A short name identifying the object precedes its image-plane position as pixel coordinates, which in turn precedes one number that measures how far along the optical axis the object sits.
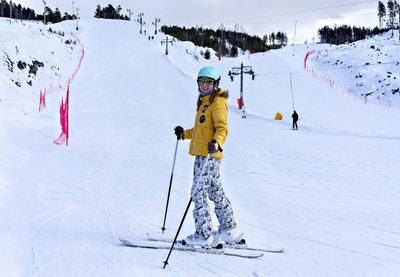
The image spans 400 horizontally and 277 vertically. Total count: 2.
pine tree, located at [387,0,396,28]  103.06
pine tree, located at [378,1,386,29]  106.21
